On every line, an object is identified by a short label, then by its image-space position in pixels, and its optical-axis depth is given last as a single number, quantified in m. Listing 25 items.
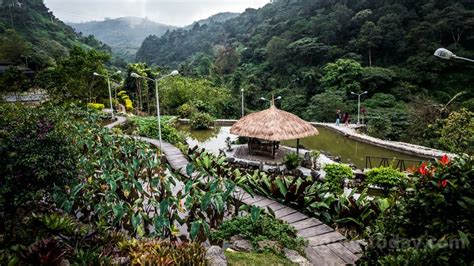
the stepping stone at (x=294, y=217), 6.12
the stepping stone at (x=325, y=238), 5.20
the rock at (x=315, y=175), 9.06
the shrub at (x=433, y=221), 2.64
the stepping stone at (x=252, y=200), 6.97
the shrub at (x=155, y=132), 15.16
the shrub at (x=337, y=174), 9.43
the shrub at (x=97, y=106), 22.65
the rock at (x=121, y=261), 4.11
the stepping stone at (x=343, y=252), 4.70
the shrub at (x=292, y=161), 11.00
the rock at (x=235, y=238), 5.05
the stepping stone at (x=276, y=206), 6.73
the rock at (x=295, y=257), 4.31
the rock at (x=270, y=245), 4.58
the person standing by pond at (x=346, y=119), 20.39
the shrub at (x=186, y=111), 24.41
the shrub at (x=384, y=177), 9.05
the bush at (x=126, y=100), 27.39
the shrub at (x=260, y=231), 4.88
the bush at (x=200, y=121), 20.45
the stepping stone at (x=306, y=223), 5.83
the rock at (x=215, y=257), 3.96
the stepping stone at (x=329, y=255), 4.62
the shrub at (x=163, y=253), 3.91
